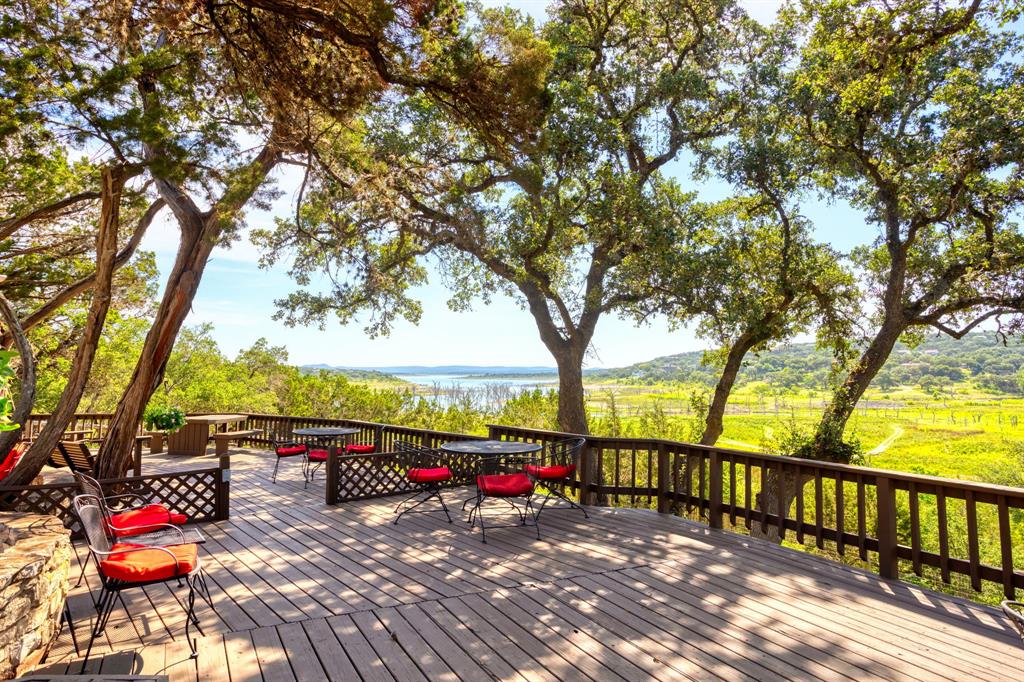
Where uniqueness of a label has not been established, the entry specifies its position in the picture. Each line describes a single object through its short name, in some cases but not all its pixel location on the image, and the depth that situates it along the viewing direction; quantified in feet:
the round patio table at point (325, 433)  24.00
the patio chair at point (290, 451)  25.08
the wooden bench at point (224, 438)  30.09
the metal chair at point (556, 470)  18.43
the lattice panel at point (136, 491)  15.17
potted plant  30.68
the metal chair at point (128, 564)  8.83
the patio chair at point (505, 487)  15.90
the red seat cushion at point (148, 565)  8.84
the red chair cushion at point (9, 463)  18.92
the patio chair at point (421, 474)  18.37
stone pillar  7.69
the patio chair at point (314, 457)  24.37
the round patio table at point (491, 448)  17.37
